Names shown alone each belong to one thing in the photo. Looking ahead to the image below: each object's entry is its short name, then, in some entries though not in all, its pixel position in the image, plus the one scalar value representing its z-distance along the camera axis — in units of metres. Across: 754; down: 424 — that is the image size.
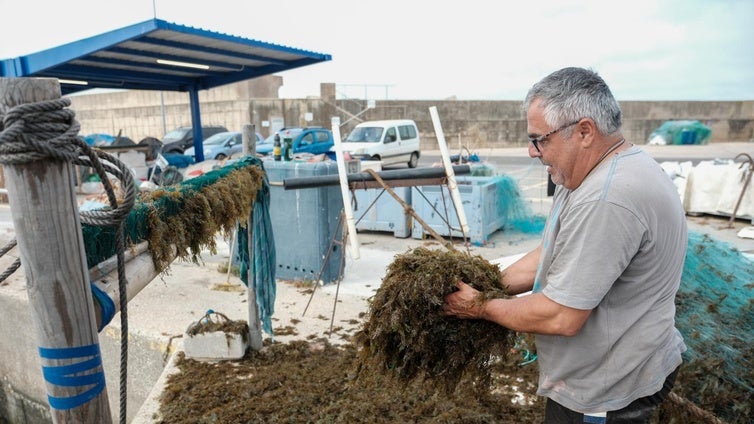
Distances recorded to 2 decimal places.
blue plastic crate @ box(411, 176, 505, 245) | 8.21
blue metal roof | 8.40
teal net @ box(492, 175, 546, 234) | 8.93
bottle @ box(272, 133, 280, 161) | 6.64
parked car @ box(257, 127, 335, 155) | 16.48
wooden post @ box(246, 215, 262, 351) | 4.27
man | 1.57
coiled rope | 1.18
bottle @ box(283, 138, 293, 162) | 6.66
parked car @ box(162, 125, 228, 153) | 19.08
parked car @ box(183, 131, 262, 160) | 18.53
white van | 16.50
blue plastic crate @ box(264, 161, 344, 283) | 6.21
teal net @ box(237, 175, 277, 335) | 4.29
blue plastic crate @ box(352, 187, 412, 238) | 8.67
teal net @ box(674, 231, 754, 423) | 3.16
